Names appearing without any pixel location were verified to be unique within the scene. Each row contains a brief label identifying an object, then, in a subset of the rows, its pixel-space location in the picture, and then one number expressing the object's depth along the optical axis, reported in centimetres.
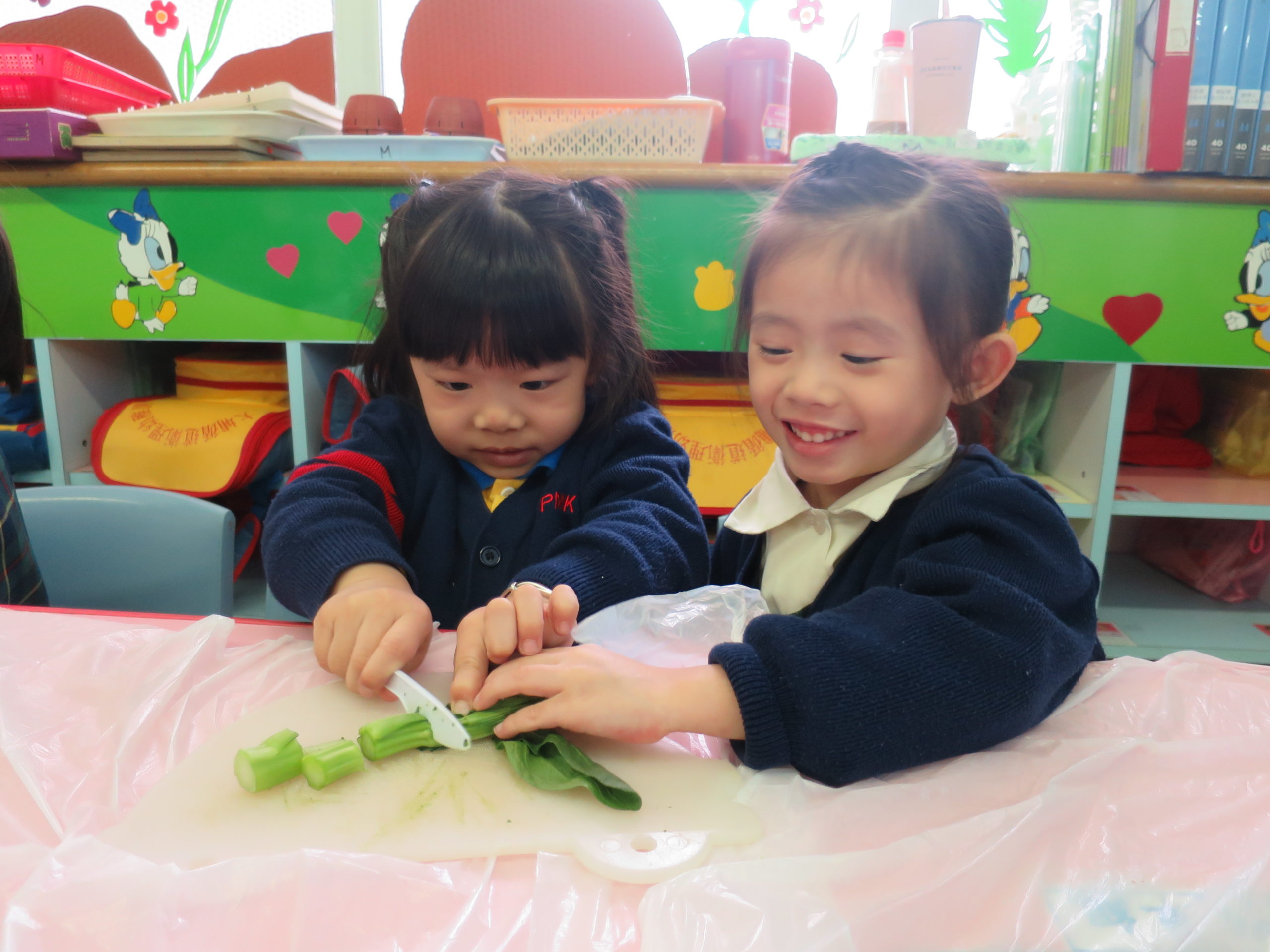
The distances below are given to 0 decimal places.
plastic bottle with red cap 162
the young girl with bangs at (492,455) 66
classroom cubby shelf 142
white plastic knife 47
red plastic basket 155
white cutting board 39
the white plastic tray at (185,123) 151
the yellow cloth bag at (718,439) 154
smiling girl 46
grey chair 96
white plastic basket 148
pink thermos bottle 166
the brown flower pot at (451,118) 158
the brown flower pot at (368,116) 161
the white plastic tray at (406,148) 150
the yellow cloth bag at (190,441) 159
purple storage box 144
